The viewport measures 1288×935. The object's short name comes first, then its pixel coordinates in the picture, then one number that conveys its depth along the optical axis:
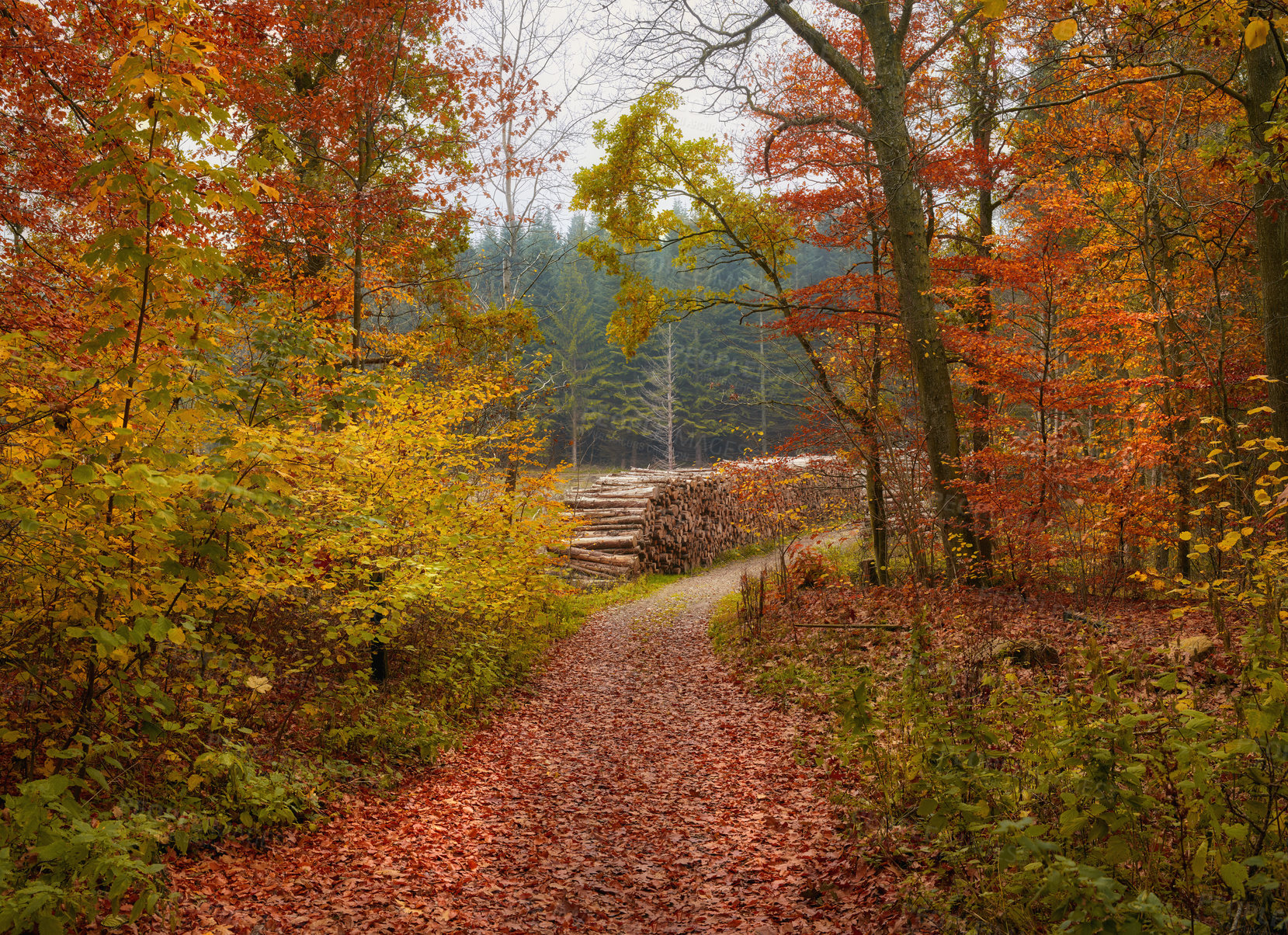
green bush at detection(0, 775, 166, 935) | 2.66
